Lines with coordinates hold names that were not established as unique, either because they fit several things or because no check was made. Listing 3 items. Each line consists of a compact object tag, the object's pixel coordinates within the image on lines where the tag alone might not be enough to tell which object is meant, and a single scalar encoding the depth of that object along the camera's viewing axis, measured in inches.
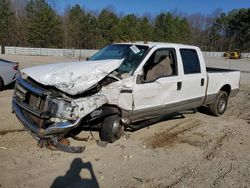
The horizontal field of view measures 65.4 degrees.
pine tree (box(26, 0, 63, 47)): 1525.9
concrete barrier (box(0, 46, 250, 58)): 1215.7
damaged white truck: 120.8
